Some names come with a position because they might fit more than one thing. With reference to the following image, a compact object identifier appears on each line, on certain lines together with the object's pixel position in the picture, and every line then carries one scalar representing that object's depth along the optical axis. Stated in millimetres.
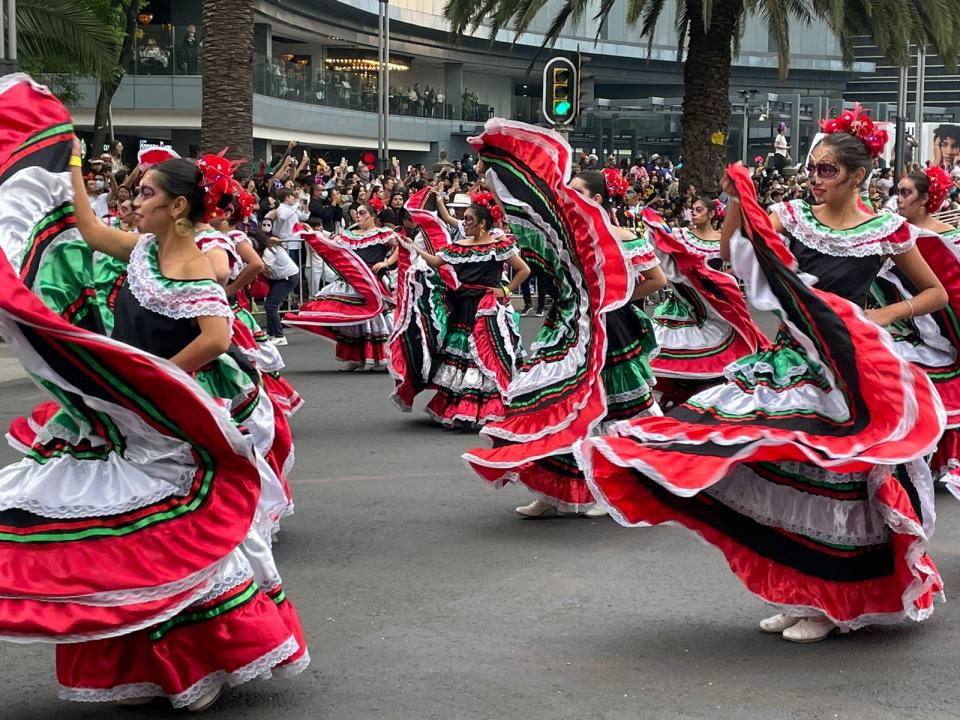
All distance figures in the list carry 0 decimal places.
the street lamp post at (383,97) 29219
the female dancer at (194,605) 4426
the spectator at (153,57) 31828
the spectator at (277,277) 15797
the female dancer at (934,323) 7625
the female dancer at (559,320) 7438
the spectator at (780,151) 28953
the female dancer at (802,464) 5156
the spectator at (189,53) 31844
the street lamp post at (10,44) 12523
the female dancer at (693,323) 9727
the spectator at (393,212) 15125
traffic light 15953
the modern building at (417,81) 34094
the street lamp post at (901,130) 27891
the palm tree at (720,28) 20047
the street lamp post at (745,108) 32844
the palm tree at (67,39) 18500
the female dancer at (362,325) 14409
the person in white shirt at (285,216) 17984
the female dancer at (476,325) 10664
